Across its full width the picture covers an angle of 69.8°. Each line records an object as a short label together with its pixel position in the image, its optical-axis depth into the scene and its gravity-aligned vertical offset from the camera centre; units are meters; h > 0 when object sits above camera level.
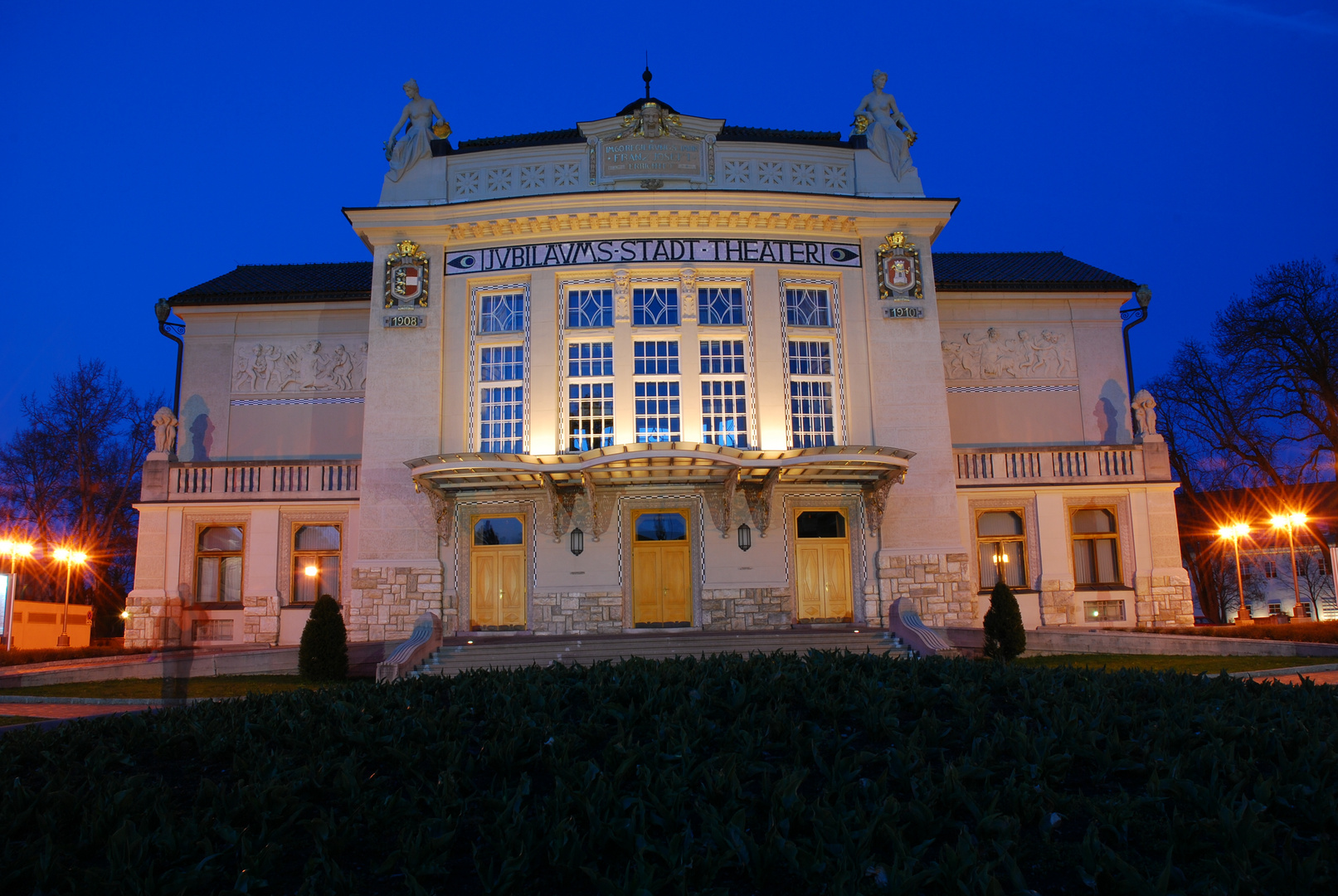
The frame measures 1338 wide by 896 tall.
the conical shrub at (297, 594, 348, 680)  18.67 -0.99
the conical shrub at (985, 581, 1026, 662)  19.30 -0.88
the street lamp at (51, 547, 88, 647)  27.08 +1.23
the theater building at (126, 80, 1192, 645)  22.42 +3.50
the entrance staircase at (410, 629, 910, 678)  19.02 -1.12
